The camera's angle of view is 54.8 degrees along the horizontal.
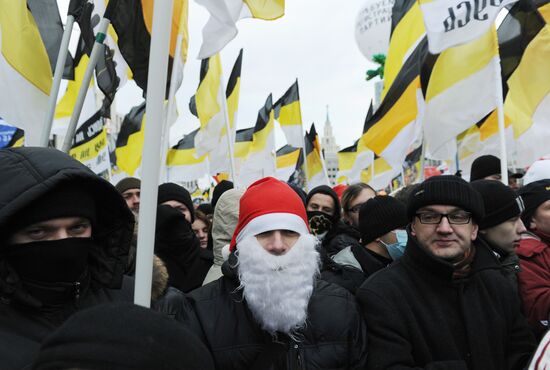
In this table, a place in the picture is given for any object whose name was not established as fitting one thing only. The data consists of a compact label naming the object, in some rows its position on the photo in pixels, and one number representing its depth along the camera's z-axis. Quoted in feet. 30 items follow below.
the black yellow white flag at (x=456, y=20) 15.28
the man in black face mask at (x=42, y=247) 5.15
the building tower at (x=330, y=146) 195.93
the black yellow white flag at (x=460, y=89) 16.97
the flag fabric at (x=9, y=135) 24.50
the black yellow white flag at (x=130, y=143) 29.96
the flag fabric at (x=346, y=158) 44.96
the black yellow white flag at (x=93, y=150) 24.94
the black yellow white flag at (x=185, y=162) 37.58
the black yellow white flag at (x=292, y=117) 34.32
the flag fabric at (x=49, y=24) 13.62
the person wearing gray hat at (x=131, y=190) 14.88
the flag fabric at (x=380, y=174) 29.32
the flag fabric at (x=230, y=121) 28.86
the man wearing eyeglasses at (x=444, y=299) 7.48
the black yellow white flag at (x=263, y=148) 34.91
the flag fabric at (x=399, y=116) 21.52
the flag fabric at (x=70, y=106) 20.47
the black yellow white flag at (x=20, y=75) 12.85
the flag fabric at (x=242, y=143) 41.11
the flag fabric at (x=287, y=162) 42.39
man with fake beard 6.97
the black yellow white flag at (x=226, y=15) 10.44
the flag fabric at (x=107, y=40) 12.87
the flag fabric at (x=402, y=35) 22.08
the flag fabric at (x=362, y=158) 34.00
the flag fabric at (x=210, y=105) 26.71
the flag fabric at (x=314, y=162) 37.63
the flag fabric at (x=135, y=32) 11.38
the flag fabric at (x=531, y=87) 17.03
